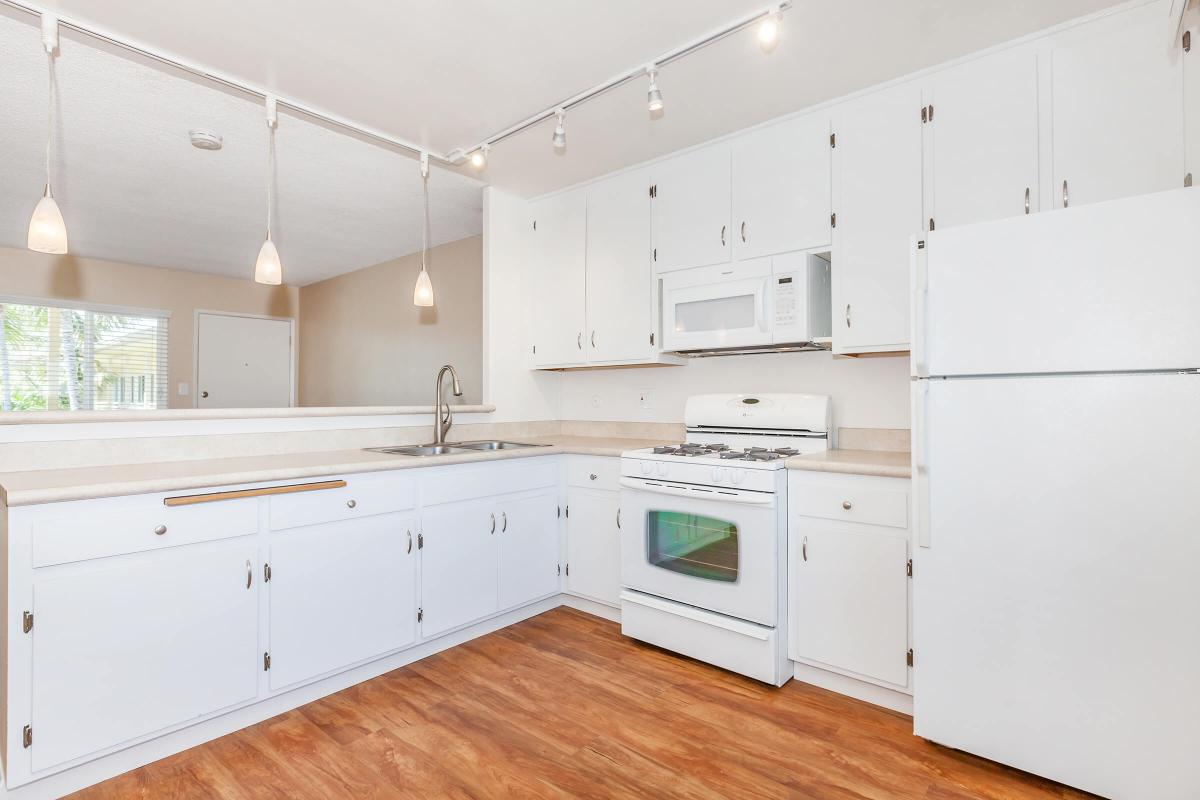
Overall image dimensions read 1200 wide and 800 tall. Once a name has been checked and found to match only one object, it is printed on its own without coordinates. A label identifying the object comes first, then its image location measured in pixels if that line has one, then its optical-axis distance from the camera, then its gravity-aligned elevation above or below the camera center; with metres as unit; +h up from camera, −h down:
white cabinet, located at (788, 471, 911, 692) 2.14 -0.69
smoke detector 2.89 +1.32
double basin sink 2.96 -0.25
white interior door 6.20 +0.47
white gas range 2.37 -0.59
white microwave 2.65 +0.46
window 5.11 +0.44
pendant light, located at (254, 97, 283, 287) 2.38 +0.58
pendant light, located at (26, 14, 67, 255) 1.81 +0.57
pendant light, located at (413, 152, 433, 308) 3.07 +0.60
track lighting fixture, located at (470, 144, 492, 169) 2.90 +1.22
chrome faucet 3.19 -0.11
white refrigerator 1.55 -0.27
